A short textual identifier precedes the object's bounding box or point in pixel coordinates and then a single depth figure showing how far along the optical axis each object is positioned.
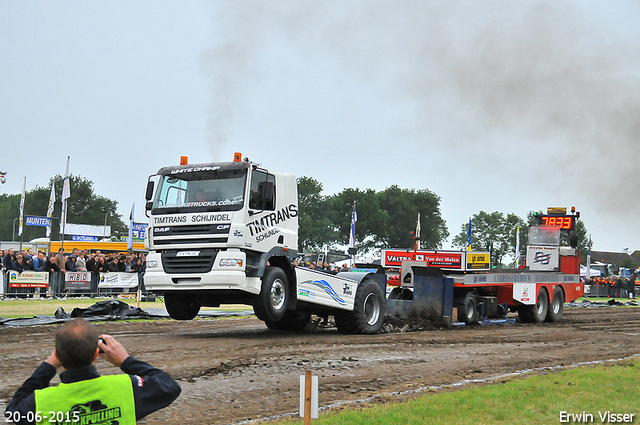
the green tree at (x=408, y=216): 99.81
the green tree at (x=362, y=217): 99.12
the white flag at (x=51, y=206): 42.14
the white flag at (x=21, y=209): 50.22
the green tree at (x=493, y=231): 116.44
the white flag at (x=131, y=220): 35.39
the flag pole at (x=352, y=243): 41.79
